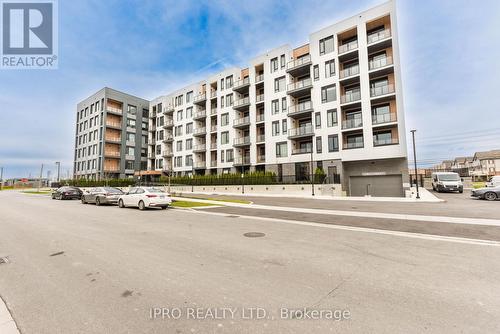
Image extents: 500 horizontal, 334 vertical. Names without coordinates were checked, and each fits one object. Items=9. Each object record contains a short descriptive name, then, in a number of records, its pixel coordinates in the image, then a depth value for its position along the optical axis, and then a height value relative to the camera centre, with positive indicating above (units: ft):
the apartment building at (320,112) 92.63 +31.27
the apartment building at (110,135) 174.91 +38.03
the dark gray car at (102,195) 64.00 -3.26
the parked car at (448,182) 94.32 -2.81
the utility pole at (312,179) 91.64 -0.39
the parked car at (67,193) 89.71 -3.23
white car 52.22 -3.54
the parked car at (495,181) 79.64 -2.45
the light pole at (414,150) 72.90 +8.23
